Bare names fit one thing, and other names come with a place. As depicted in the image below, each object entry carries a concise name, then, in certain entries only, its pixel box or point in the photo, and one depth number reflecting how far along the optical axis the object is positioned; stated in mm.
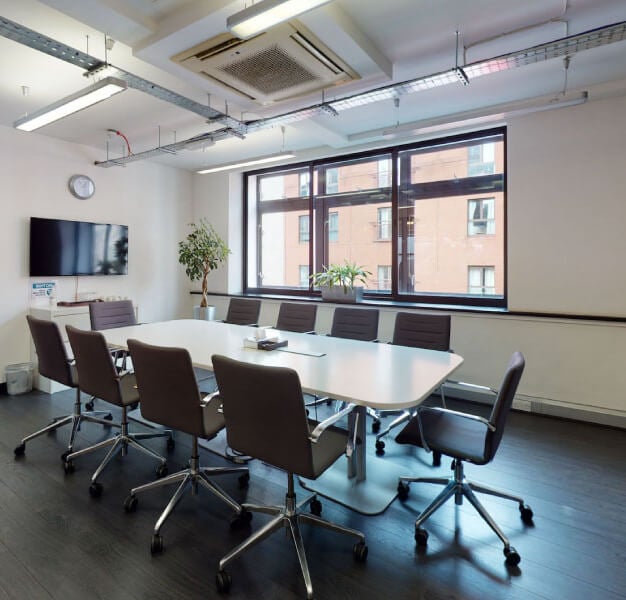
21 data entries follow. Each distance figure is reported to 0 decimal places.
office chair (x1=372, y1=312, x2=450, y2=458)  3369
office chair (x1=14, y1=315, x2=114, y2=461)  2896
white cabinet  4355
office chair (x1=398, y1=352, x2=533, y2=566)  1908
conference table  2020
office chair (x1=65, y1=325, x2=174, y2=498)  2529
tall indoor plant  5695
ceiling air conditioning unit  2412
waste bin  4309
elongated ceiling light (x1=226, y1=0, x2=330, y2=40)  1872
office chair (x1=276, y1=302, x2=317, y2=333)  4078
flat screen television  4590
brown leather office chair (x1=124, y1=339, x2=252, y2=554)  2045
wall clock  4895
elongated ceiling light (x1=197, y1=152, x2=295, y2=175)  4461
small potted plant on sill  4918
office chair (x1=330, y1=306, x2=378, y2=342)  3783
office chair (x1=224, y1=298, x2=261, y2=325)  4555
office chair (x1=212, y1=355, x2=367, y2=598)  1669
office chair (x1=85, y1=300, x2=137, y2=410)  3924
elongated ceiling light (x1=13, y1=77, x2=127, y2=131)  2645
